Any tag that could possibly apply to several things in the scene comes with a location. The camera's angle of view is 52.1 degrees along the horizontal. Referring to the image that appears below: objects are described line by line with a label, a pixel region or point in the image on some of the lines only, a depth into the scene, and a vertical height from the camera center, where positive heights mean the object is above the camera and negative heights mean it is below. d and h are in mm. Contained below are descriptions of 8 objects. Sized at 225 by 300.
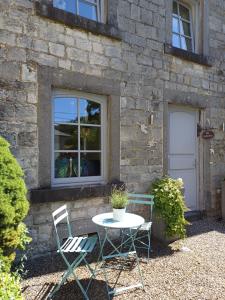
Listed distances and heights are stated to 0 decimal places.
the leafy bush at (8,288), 1441 -897
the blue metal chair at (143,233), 3047 -1302
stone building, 2929 +820
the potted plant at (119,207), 2536 -617
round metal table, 2346 -772
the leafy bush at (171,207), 3382 -839
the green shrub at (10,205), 2001 -483
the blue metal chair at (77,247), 2229 -970
